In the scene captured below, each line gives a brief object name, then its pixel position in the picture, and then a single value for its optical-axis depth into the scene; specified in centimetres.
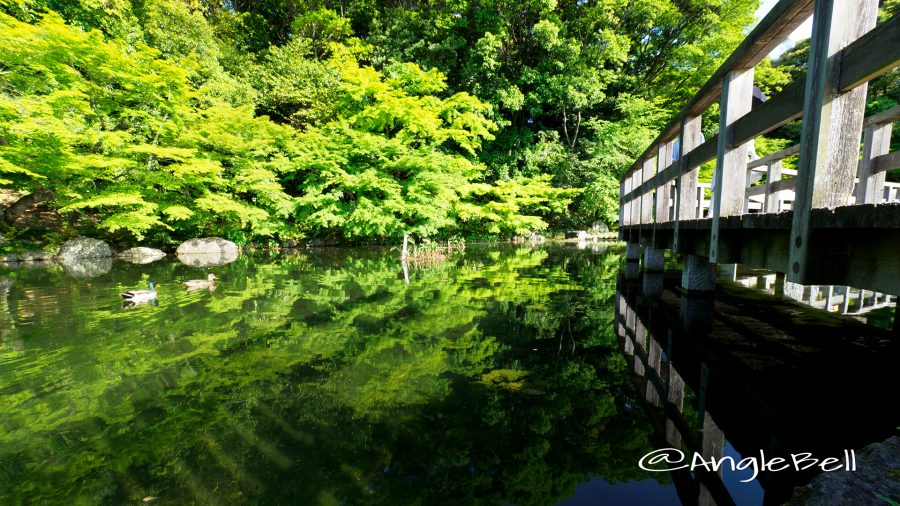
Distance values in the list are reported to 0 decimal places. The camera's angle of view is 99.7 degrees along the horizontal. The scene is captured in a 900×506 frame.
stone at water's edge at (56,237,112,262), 1342
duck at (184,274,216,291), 734
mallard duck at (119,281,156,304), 599
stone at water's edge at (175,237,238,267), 1464
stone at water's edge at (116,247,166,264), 1385
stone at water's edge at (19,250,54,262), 1292
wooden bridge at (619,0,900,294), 186
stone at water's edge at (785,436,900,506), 153
